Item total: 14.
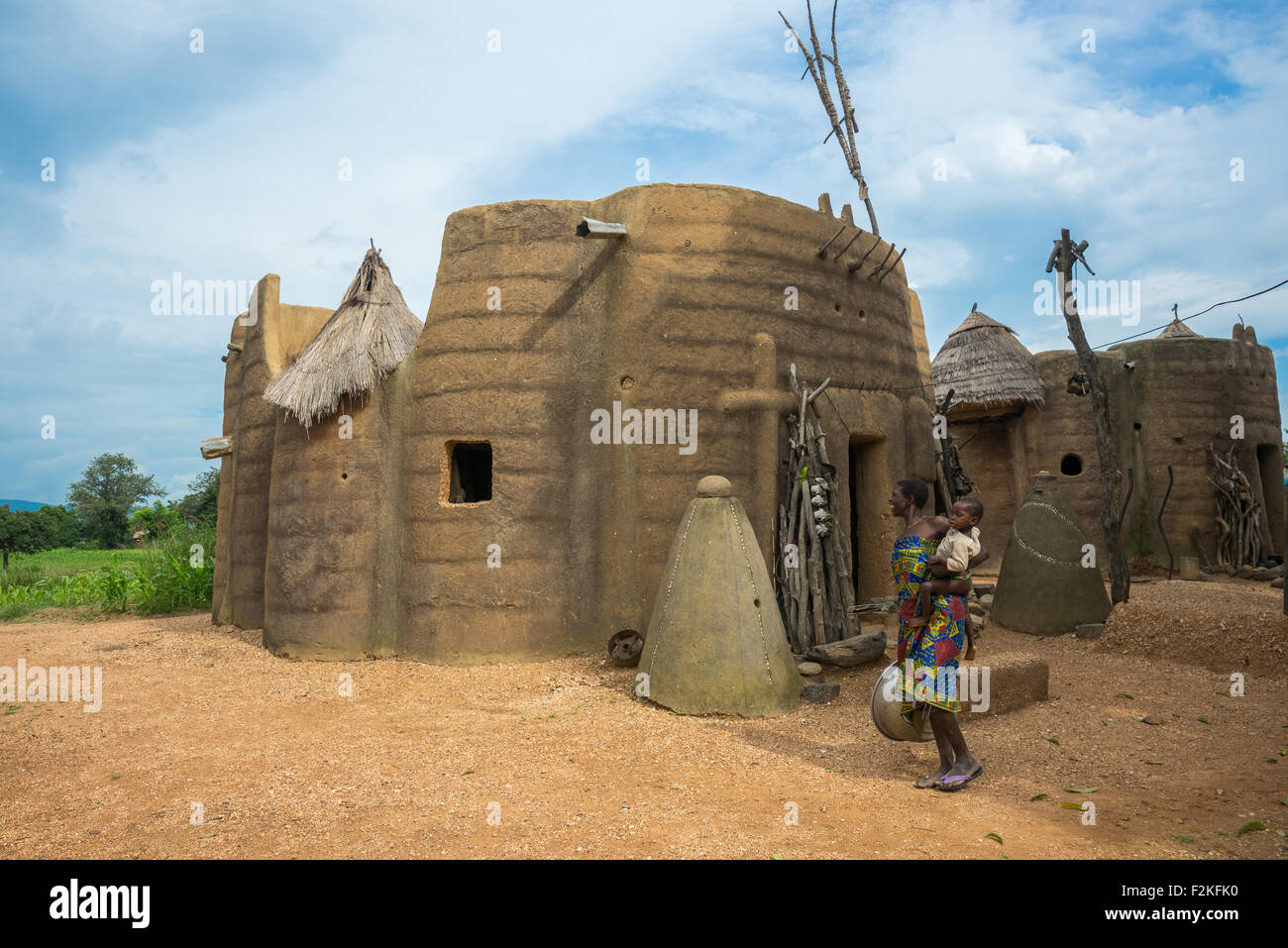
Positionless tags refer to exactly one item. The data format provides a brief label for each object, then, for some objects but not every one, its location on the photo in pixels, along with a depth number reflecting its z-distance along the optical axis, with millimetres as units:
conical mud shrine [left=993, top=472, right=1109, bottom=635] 8734
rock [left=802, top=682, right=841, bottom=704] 6332
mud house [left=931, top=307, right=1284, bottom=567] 14414
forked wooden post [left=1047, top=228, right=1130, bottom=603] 9359
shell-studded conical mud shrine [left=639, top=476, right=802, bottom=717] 6020
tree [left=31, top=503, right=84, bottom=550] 34812
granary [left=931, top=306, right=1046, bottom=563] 15312
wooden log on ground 6930
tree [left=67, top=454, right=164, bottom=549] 39000
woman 4340
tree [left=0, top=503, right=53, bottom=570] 31062
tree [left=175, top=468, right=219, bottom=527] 26719
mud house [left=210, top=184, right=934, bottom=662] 7875
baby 4301
